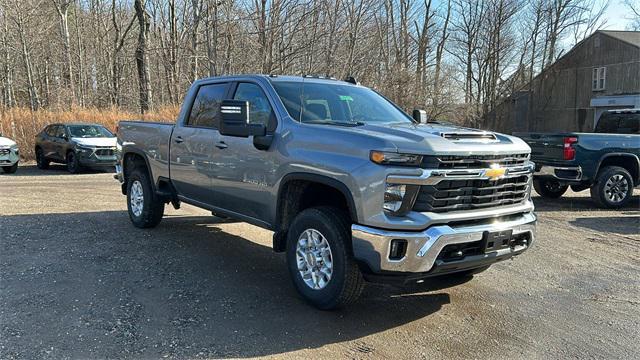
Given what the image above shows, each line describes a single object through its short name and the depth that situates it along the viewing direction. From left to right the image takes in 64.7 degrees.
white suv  15.17
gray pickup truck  3.79
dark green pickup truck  9.28
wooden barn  36.16
